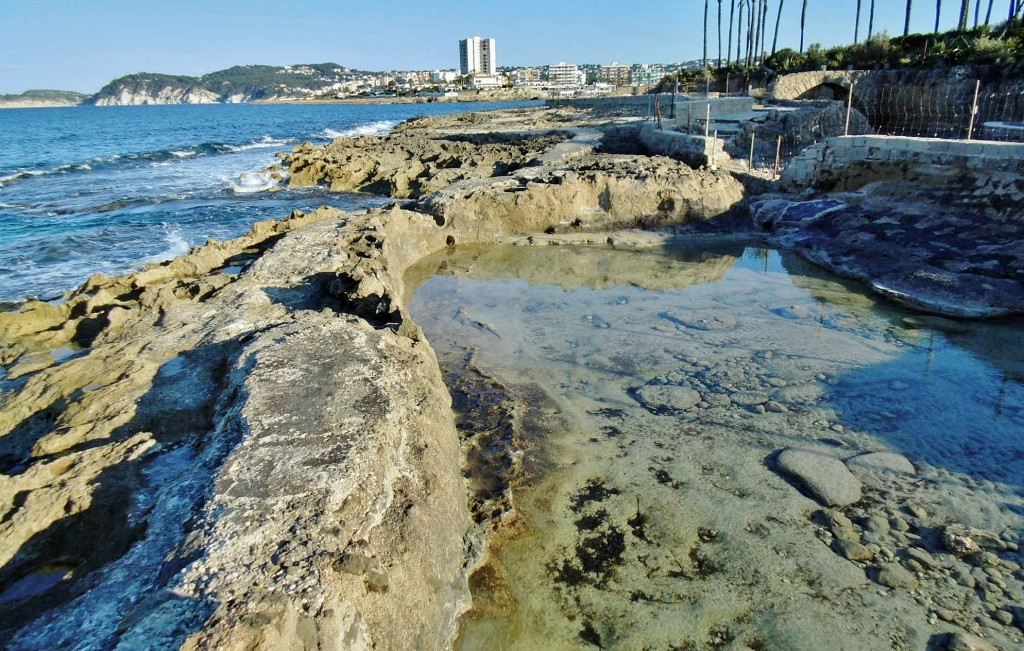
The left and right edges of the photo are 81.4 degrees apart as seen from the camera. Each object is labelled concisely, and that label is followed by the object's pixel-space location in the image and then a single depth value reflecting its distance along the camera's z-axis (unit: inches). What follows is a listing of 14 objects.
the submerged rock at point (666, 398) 225.9
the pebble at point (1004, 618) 131.3
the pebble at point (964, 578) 141.9
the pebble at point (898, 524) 160.4
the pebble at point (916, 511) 165.2
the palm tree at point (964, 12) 1168.2
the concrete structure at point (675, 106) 836.0
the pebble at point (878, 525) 159.6
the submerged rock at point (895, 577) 142.3
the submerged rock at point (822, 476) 173.0
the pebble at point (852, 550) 151.1
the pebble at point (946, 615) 132.6
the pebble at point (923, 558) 147.8
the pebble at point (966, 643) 124.1
